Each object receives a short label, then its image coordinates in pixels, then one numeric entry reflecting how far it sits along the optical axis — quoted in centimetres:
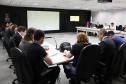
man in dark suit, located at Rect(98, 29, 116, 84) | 162
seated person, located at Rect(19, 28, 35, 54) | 163
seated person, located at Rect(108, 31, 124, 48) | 182
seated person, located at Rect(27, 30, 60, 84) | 126
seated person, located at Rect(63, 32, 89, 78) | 145
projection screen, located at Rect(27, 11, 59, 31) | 826
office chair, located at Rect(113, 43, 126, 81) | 155
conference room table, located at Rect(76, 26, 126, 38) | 646
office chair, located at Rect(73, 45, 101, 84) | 131
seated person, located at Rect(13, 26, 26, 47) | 232
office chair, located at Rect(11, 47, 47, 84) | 115
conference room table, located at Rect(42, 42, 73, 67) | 149
